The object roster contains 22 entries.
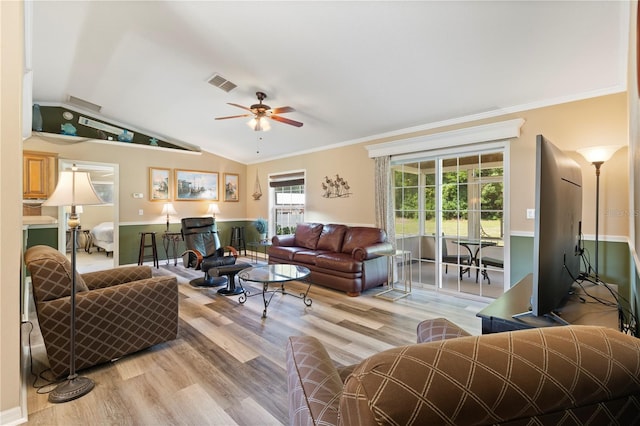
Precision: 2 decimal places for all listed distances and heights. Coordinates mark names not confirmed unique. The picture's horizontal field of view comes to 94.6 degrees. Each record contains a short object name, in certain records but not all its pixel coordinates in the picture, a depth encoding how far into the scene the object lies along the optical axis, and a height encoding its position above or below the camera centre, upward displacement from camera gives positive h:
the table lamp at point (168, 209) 6.50 +0.06
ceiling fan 3.76 +1.25
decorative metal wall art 5.54 +0.47
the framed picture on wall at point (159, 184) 6.44 +0.62
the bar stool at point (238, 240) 7.63 -0.74
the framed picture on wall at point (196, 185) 6.84 +0.64
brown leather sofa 4.23 -0.68
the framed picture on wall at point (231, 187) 7.58 +0.64
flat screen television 1.17 -0.07
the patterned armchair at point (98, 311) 2.09 -0.78
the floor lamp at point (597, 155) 2.76 +0.54
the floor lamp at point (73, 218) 1.99 -0.04
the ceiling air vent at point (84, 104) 5.07 +1.90
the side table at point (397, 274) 4.27 -1.01
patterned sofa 0.45 -0.28
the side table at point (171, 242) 6.29 -0.67
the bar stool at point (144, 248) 6.00 -0.76
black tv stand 1.34 -0.51
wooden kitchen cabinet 4.91 +0.64
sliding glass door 3.87 -0.10
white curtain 4.79 +0.22
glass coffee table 3.35 -0.75
